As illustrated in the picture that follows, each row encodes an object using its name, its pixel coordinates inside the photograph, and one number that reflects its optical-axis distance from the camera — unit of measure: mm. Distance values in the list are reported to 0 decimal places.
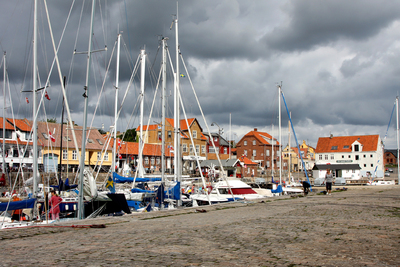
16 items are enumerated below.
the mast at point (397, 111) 61984
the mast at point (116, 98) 27719
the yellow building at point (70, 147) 52531
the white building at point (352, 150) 92250
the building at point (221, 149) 84162
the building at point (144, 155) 64631
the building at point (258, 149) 98250
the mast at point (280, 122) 45188
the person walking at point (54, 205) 15938
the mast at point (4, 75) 35841
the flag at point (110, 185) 21462
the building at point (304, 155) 120900
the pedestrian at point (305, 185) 22766
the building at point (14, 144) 49031
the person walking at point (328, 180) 22516
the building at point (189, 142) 73250
